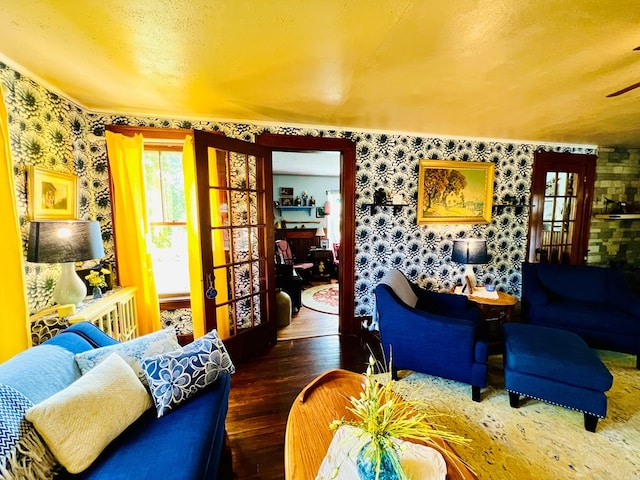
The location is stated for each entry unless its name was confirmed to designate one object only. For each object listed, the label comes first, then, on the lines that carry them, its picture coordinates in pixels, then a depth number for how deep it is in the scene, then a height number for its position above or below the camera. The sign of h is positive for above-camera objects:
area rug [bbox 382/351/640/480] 1.58 -1.47
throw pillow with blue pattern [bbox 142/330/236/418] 1.45 -0.88
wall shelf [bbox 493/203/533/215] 3.66 +0.10
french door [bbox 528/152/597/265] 3.72 +0.10
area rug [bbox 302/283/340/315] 4.38 -1.47
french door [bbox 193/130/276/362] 2.43 -0.24
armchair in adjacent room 5.45 -0.91
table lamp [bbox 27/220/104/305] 1.65 -0.19
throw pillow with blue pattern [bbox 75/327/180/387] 1.45 -0.77
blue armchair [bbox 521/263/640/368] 2.62 -0.97
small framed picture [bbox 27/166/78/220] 1.89 +0.17
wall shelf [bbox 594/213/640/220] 3.68 -0.03
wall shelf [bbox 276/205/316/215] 6.86 +0.20
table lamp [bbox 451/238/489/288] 3.11 -0.42
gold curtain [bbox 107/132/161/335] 2.58 -0.03
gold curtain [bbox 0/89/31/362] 1.54 -0.30
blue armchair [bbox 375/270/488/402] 2.12 -1.02
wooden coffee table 1.11 -1.03
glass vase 0.94 -0.88
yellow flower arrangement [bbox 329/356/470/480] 0.94 -0.76
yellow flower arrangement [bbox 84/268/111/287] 2.24 -0.51
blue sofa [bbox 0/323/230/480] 1.12 -1.03
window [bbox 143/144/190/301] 2.86 -0.01
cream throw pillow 1.08 -0.85
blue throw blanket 0.94 -0.82
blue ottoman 1.80 -1.09
